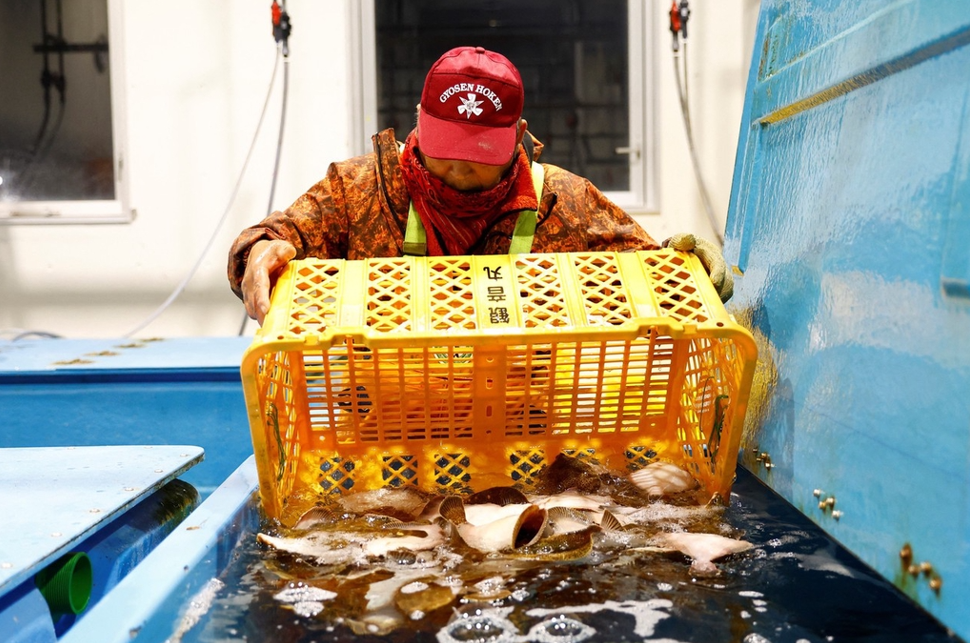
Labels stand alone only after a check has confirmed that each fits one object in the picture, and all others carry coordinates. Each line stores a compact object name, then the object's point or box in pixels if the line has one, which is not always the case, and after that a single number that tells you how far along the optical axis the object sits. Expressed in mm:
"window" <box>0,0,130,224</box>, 4527
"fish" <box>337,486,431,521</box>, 1593
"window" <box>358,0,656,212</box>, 4520
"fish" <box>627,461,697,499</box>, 1651
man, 1903
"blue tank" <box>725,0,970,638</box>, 959
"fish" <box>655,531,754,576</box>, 1298
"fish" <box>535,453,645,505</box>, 1671
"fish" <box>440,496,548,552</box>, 1360
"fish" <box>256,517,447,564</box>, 1360
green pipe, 1354
